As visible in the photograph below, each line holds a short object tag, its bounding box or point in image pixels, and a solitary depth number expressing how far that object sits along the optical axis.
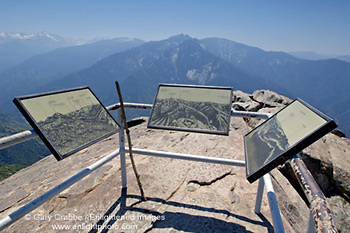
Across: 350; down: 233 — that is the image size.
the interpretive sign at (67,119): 2.50
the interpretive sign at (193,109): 3.52
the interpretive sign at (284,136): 1.93
